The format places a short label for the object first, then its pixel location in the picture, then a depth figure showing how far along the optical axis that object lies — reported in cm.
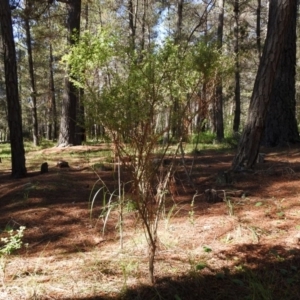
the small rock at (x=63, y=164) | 755
